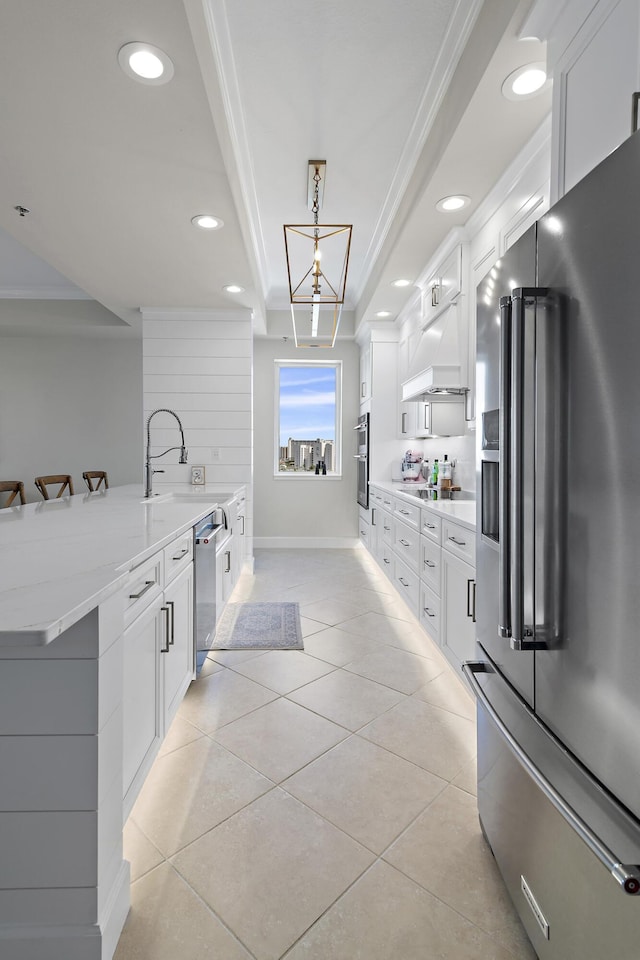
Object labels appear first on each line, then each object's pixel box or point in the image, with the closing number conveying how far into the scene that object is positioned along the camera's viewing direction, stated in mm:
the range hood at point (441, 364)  3258
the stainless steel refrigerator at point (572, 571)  815
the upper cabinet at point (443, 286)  3188
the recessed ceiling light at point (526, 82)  1772
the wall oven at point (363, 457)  5484
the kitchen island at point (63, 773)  1021
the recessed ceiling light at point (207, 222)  2842
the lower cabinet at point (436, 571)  2262
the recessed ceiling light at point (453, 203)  2723
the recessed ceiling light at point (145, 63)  1651
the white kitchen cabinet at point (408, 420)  4625
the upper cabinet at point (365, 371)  5523
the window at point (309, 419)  6371
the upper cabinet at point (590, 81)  1237
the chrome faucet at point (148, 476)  3193
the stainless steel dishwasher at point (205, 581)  2367
